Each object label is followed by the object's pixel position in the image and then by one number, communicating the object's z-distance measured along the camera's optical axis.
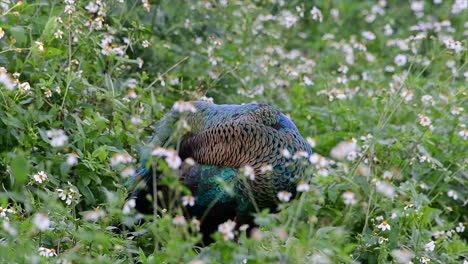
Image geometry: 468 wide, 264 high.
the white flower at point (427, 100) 12.19
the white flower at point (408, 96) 10.79
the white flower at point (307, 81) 13.67
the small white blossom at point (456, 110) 12.44
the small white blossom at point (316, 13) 13.90
